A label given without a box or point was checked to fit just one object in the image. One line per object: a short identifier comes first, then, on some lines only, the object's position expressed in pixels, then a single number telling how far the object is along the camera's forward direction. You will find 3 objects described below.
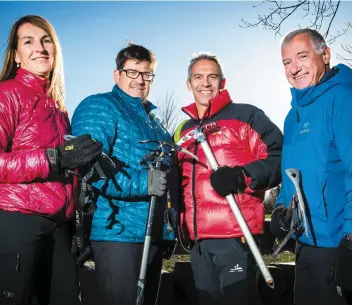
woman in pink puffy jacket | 2.64
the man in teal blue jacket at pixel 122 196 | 2.88
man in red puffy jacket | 3.17
